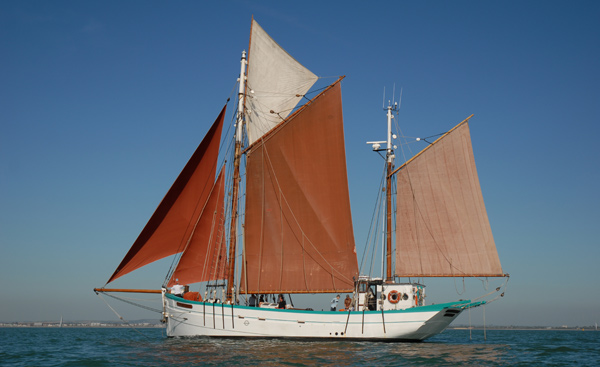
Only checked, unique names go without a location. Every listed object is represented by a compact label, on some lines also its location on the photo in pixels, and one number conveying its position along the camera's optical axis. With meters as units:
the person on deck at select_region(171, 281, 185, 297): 36.03
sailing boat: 34.53
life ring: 35.59
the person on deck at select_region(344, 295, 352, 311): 36.34
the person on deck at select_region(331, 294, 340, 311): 36.44
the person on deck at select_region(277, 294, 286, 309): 35.94
